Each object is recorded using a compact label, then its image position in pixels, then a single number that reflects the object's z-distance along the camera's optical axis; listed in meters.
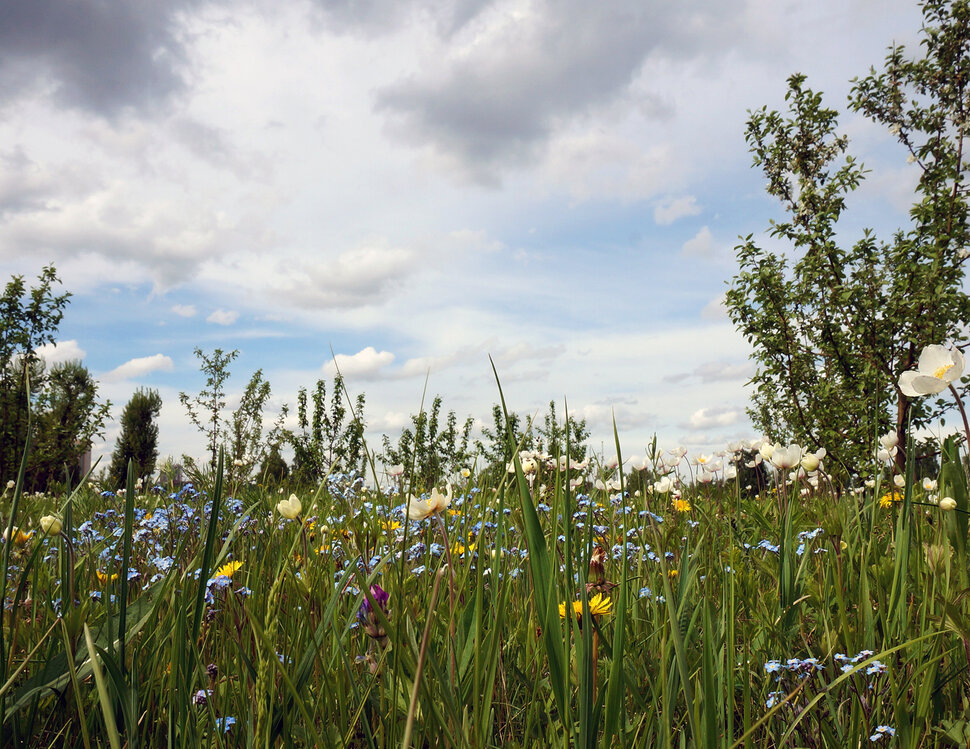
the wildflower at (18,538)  1.94
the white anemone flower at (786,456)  2.44
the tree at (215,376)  18.39
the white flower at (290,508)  1.52
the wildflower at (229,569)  1.77
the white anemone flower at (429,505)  1.33
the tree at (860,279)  7.52
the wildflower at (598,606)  1.42
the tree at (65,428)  12.70
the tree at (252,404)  16.92
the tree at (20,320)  12.02
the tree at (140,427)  29.34
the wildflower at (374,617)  1.27
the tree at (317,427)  12.70
